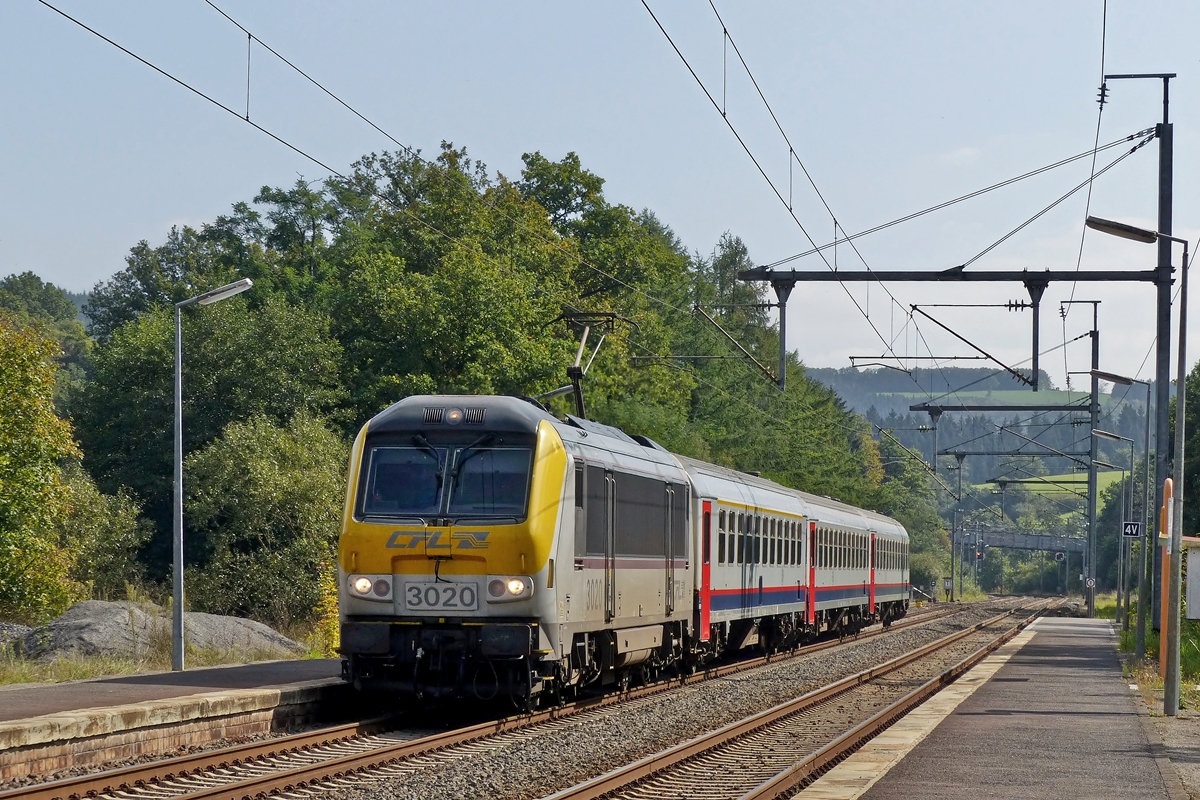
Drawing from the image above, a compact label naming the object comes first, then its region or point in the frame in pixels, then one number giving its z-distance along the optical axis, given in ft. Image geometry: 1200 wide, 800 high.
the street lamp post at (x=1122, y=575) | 134.31
